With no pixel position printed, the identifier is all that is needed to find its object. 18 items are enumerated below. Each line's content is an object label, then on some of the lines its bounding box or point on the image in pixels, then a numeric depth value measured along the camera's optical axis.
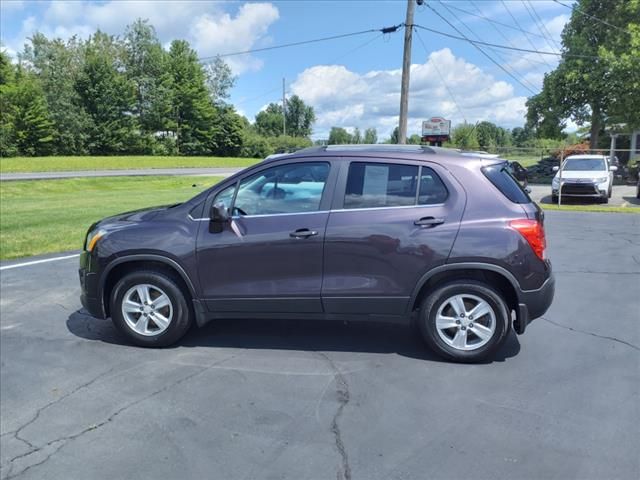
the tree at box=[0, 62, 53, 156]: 42.80
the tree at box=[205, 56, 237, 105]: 70.31
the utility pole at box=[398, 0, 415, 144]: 16.78
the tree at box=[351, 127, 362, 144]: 104.29
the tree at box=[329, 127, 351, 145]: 93.06
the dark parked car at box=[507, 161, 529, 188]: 11.20
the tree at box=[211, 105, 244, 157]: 65.88
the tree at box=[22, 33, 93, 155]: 48.06
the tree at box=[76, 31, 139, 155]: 50.88
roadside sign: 20.83
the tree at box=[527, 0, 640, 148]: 25.27
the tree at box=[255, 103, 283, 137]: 109.59
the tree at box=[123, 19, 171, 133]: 58.00
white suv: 16.09
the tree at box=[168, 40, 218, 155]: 61.66
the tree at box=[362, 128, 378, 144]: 107.23
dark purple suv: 3.89
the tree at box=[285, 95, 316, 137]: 106.56
